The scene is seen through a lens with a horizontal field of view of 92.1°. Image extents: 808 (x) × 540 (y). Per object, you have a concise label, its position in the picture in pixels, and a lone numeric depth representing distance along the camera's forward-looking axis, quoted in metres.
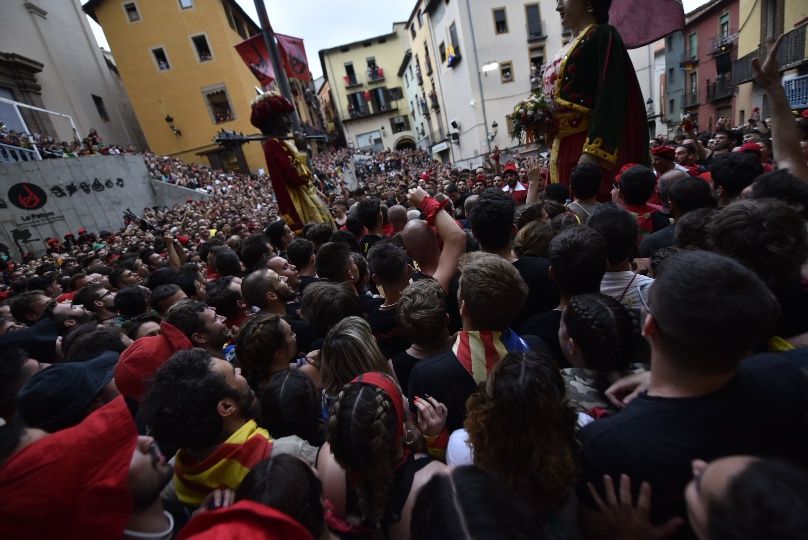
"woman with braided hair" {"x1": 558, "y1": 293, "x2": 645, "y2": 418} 1.39
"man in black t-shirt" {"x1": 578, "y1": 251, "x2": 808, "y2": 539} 0.92
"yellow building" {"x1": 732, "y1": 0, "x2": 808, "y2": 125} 15.40
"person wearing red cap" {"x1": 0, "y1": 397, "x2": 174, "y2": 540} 1.05
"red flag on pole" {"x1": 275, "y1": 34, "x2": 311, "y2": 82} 8.59
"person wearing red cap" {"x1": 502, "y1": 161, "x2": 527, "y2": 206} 6.10
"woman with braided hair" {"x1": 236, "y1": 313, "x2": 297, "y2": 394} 2.14
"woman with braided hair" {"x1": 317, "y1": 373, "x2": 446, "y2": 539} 1.26
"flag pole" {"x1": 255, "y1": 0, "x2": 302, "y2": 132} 6.94
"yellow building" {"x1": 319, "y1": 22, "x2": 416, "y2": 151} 47.66
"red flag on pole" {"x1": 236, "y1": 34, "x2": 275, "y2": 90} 8.46
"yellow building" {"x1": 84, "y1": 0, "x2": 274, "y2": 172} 25.75
